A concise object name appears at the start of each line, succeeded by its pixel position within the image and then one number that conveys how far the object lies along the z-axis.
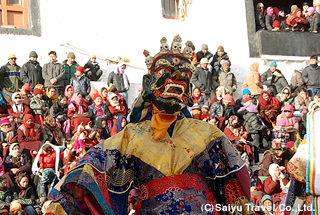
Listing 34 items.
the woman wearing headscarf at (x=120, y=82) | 12.86
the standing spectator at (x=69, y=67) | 12.29
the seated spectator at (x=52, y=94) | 11.35
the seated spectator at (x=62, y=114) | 10.58
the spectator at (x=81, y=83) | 11.88
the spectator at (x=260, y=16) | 16.80
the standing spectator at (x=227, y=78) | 13.16
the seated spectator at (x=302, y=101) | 12.66
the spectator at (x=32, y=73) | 11.70
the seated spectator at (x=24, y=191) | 8.77
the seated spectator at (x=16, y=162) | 9.28
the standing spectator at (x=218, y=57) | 13.58
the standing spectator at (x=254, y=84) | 13.59
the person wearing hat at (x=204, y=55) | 13.88
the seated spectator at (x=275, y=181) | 9.20
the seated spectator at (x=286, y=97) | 12.95
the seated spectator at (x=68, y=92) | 11.55
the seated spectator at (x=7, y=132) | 9.94
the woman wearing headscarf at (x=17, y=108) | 10.63
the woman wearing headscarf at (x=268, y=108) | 12.20
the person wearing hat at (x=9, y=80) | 11.51
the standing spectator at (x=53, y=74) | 11.77
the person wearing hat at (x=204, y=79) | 12.77
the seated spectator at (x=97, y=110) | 11.01
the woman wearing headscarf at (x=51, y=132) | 10.16
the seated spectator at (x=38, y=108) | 10.65
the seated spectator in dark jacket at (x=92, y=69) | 12.89
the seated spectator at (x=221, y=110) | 11.27
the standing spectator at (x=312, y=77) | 13.75
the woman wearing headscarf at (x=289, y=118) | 11.56
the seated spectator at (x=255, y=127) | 11.27
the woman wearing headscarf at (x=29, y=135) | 9.86
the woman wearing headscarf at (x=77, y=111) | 10.70
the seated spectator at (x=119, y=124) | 10.14
